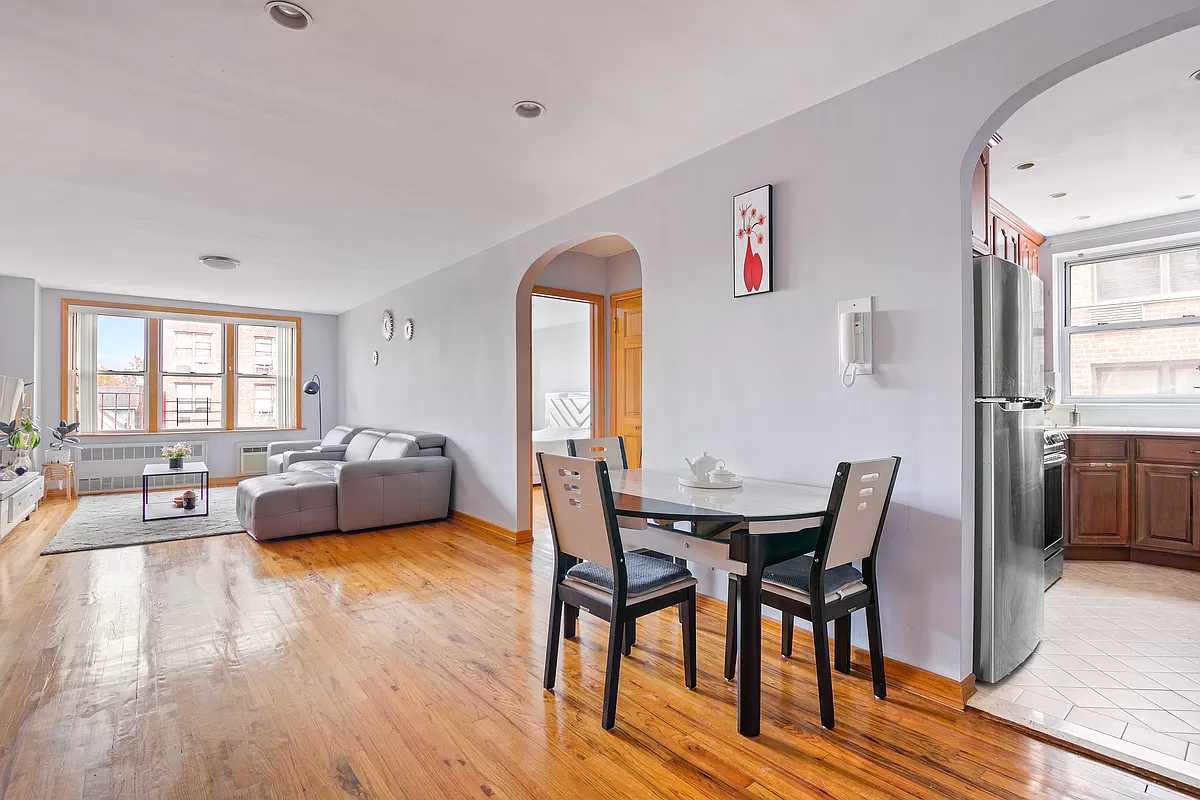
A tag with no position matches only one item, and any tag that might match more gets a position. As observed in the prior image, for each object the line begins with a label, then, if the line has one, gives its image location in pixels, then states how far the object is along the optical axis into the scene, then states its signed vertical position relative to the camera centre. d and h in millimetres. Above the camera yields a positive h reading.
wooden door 5336 +270
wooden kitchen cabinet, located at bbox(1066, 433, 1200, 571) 3820 -631
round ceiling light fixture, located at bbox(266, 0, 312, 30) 1966 +1277
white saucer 2525 -337
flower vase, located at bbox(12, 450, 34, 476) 5273 -539
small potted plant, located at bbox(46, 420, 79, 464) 6445 -442
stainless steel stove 3332 -563
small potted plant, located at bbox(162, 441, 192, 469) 5719 -476
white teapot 2559 -264
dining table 1956 -448
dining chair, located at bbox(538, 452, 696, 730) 2035 -617
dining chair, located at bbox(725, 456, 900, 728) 1986 -603
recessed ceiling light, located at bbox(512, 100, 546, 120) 2672 +1305
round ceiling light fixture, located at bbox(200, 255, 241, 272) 5453 +1281
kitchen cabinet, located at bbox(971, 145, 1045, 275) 2479 +955
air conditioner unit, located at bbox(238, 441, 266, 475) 8094 -723
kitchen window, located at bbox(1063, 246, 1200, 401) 4223 +543
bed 7594 -257
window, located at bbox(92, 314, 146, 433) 7305 +323
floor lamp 7932 +170
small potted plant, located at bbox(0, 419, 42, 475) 5082 -283
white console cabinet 4562 -770
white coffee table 5434 -995
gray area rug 4660 -1039
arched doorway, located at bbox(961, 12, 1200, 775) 2154 -301
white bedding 7500 -441
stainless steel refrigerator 2299 -255
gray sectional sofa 4754 -730
